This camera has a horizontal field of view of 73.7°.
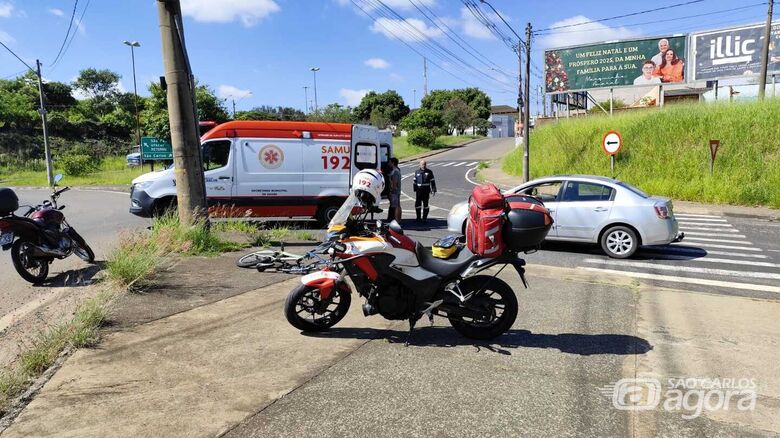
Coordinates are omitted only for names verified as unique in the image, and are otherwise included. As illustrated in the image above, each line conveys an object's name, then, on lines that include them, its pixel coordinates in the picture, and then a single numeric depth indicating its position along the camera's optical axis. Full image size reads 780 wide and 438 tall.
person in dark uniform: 13.82
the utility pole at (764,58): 21.95
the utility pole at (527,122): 24.48
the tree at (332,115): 65.01
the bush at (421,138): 56.03
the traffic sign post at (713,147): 18.34
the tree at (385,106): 87.19
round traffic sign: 19.19
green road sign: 25.52
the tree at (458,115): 76.75
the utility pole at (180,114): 8.64
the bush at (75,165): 34.81
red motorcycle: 7.07
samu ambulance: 11.98
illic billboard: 25.78
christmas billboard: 28.08
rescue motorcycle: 4.71
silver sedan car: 9.37
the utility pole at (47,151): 29.86
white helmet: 4.75
